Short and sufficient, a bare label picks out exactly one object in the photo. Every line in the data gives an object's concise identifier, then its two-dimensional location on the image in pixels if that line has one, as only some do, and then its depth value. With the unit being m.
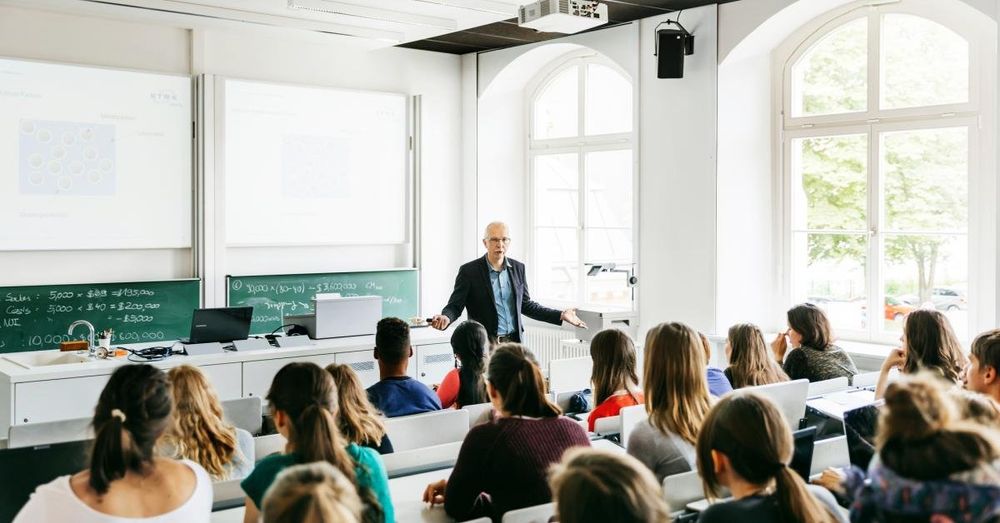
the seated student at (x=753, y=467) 2.02
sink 5.46
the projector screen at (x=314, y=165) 7.23
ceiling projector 5.50
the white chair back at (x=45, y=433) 3.38
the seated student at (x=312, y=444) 2.37
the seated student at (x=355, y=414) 3.15
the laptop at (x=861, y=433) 2.87
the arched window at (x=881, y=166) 5.67
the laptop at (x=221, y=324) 5.69
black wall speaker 6.42
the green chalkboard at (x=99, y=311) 6.23
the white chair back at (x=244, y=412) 3.91
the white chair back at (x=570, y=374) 4.90
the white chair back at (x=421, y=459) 3.19
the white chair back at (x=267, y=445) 3.39
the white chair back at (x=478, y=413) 3.86
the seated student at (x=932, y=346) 3.89
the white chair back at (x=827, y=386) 4.21
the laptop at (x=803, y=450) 2.71
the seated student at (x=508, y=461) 2.66
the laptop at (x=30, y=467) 2.59
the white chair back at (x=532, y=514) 2.32
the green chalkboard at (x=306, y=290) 7.26
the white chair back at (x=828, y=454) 3.14
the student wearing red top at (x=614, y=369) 3.77
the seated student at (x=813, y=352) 4.57
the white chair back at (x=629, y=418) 3.37
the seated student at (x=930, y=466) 1.72
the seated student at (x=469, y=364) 4.30
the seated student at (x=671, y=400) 3.00
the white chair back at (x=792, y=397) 3.73
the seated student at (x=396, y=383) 3.91
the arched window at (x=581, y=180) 7.70
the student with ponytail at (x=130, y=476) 2.16
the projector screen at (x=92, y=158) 6.25
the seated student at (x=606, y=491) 1.70
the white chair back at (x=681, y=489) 2.69
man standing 6.05
